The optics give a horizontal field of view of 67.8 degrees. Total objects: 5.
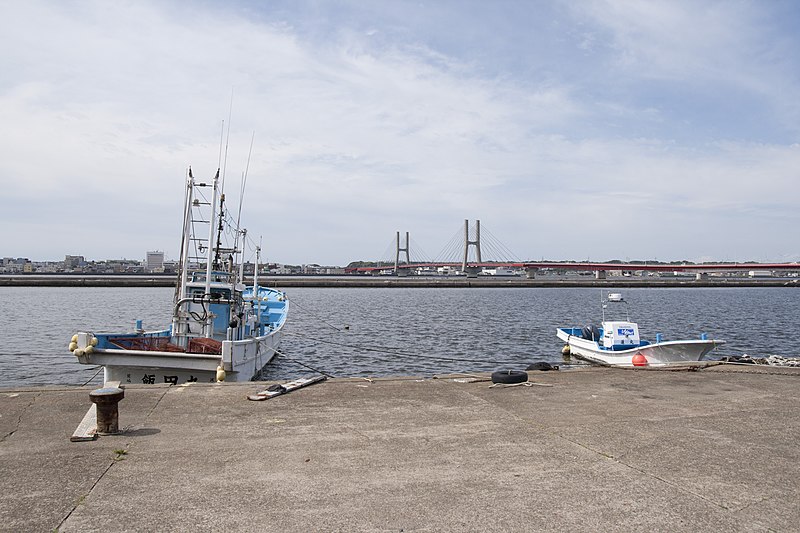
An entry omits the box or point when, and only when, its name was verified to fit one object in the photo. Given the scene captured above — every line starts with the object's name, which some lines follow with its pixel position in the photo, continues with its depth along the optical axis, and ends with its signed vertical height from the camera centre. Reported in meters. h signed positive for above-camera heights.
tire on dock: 10.84 -1.92
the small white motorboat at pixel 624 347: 20.55 -2.79
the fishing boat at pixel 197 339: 15.18 -2.03
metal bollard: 7.18 -1.71
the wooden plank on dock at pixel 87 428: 6.97 -1.98
